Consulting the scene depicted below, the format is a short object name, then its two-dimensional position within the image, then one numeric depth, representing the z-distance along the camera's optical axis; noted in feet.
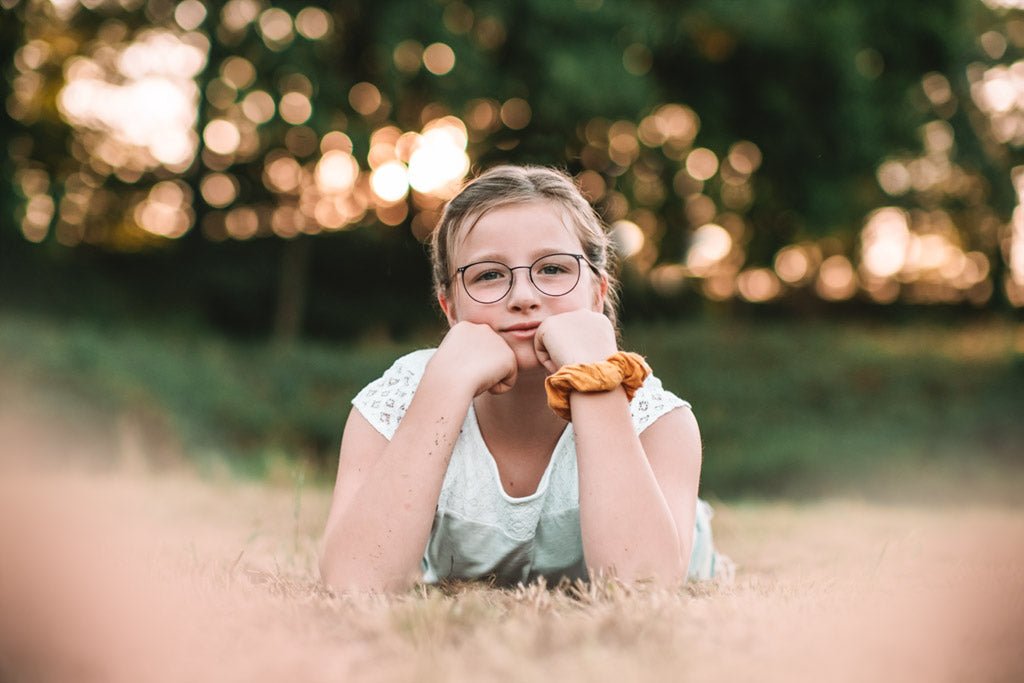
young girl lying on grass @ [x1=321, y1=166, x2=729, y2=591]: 5.45
